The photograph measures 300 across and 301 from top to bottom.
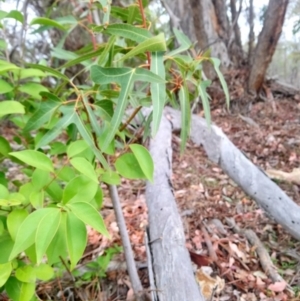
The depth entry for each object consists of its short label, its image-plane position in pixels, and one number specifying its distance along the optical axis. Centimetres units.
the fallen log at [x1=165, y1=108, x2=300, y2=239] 137
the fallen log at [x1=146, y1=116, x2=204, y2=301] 92
